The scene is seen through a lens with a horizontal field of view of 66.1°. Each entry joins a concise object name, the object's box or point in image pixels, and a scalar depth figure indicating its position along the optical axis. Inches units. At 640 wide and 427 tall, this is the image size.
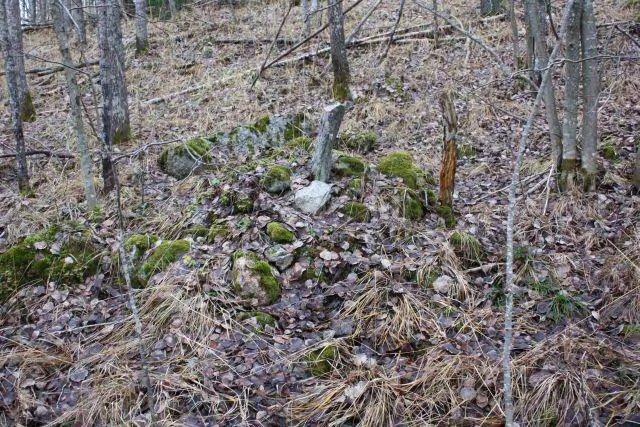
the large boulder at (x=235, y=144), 251.6
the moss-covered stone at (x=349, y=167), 209.5
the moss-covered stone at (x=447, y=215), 189.0
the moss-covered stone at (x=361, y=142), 262.7
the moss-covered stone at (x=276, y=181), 196.5
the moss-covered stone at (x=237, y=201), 186.1
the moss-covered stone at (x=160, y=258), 166.9
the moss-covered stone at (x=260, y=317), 146.5
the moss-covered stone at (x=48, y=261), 167.3
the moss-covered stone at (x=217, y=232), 178.9
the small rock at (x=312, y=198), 187.2
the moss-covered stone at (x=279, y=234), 169.9
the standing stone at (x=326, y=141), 199.8
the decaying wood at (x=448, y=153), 188.4
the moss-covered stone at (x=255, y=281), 154.0
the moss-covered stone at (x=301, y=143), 247.0
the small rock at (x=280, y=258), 163.3
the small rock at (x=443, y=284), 153.9
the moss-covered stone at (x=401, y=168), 205.7
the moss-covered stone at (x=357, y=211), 185.6
